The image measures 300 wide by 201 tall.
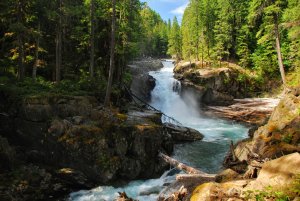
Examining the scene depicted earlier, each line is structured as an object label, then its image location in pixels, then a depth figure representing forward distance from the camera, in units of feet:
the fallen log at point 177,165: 50.39
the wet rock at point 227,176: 37.29
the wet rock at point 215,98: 120.78
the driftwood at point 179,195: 34.86
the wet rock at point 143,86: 122.81
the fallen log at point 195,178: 41.52
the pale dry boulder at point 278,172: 26.97
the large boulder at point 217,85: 122.52
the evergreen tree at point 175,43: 227.20
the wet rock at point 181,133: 81.15
